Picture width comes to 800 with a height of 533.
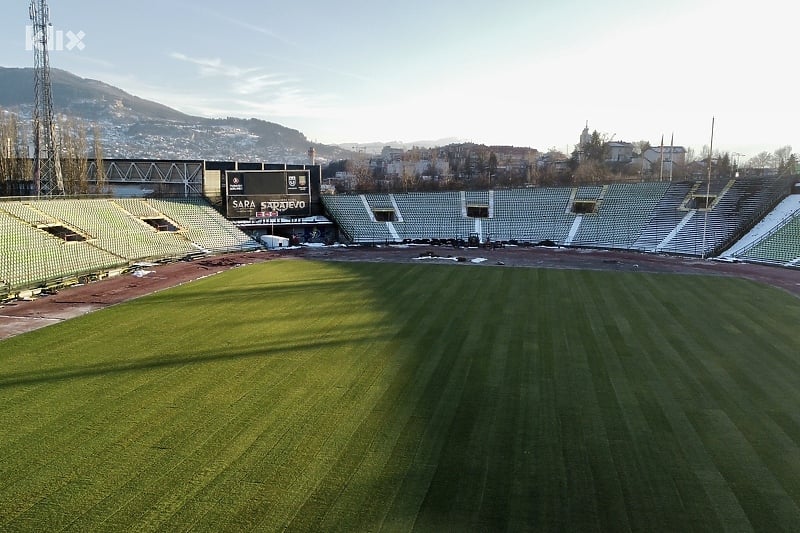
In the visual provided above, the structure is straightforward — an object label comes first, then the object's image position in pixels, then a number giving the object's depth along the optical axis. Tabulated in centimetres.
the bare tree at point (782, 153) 12995
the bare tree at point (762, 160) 12744
